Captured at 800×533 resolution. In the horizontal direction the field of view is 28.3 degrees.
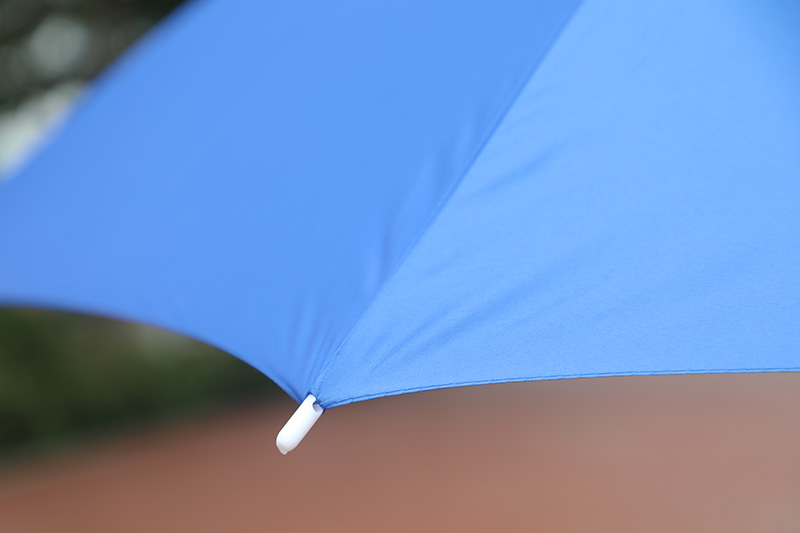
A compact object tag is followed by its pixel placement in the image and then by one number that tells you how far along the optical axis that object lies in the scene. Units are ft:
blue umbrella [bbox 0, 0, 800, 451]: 1.75
